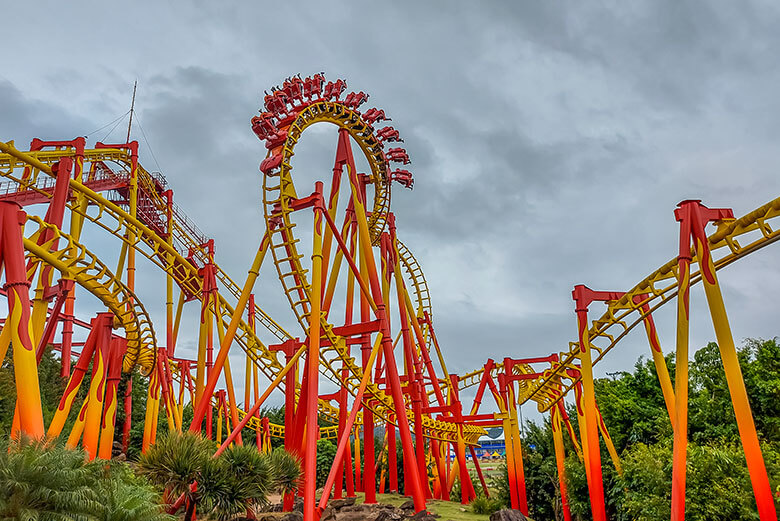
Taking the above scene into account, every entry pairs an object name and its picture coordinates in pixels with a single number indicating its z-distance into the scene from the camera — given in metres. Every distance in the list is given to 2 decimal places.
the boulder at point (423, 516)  12.39
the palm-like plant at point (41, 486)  6.41
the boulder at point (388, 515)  12.44
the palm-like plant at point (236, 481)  10.23
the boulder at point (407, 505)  15.20
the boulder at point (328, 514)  13.26
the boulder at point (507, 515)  12.83
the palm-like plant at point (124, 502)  7.03
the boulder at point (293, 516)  12.16
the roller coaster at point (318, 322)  9.45
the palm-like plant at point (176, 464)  10.04
